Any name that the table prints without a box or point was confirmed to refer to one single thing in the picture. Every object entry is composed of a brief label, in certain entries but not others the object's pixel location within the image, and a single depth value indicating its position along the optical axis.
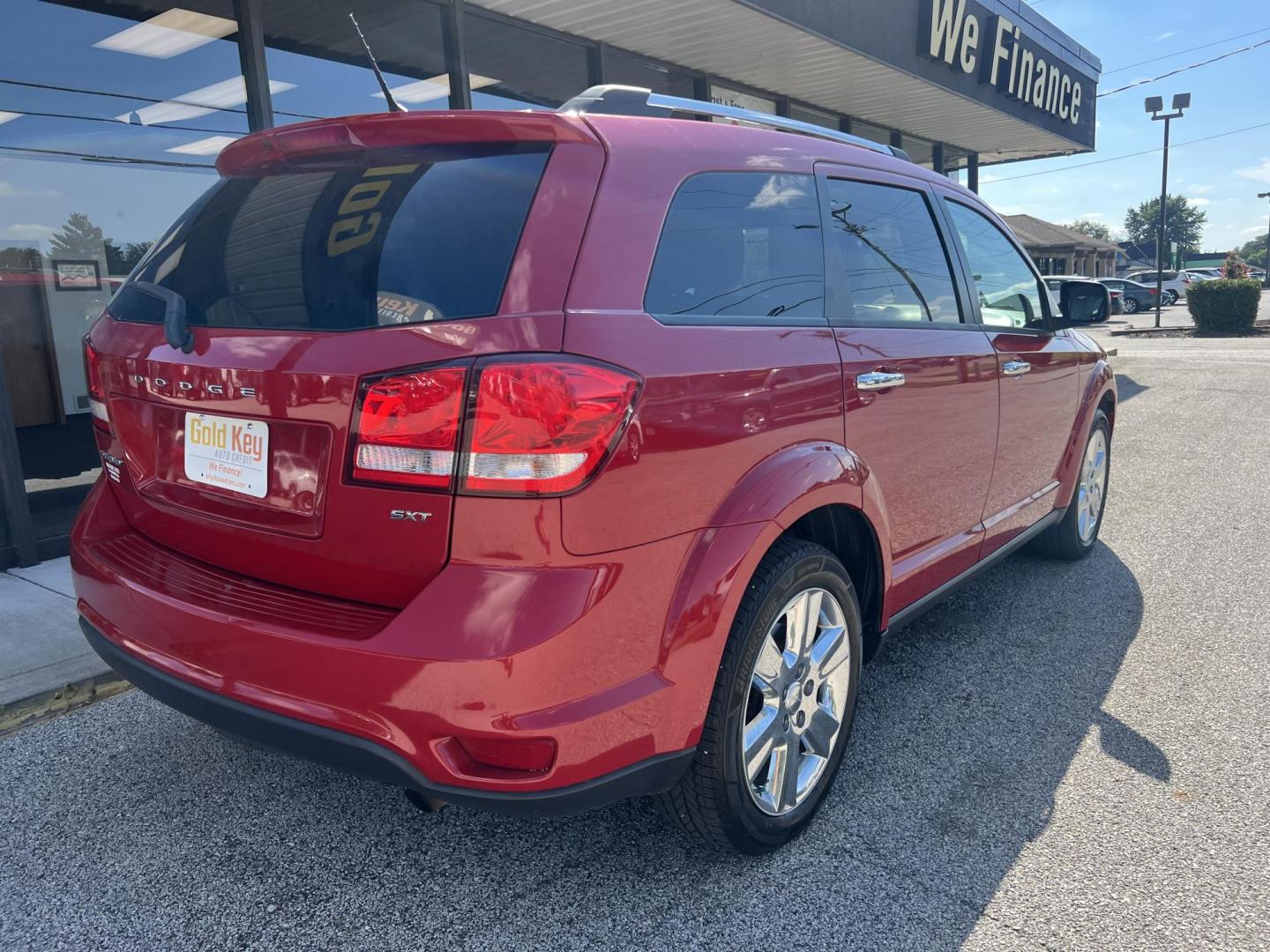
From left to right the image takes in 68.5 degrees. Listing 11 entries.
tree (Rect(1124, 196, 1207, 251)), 124.31
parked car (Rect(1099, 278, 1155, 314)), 38.44
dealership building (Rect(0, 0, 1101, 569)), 5.39
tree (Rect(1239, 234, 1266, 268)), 127.65
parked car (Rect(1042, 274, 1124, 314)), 34.72
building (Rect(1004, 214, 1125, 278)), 52.84
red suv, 1.73
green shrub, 23.05
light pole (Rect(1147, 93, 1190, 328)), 28.77
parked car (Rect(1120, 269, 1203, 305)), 43.78
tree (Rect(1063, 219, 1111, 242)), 130.23
